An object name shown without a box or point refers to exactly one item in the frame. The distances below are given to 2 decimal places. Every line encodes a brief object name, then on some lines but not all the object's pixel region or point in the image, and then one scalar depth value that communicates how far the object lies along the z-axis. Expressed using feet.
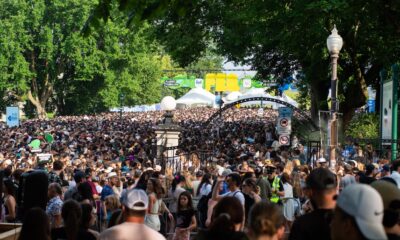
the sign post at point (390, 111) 65.48
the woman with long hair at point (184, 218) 35.58
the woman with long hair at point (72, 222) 22.93
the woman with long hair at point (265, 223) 17.72
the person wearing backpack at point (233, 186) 31.99
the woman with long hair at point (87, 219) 23.58
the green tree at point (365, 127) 102.66
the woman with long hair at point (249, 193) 32.94
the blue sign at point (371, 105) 176.32
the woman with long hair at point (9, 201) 37.19
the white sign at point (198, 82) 375.45
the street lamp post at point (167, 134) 80.84
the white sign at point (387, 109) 66.85
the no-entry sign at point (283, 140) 74.28
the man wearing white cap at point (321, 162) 54.80
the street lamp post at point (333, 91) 53.21
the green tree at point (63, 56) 248.11
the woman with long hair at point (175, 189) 41.72
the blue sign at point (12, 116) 117.39
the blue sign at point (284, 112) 80.23
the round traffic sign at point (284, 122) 76.43
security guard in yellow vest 41.46
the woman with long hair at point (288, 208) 39.28
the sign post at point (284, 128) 74.43
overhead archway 114.12
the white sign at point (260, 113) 225.64
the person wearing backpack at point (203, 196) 37.32
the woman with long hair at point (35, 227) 20.30
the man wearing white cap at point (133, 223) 19.66
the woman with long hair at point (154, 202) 35.94
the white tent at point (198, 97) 256.23
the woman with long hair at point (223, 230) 18.84
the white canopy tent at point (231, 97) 251.19
